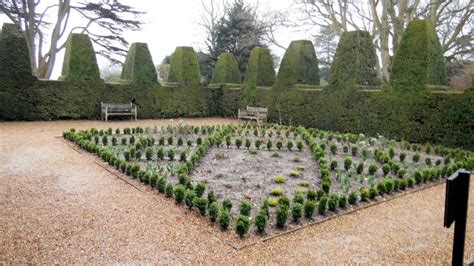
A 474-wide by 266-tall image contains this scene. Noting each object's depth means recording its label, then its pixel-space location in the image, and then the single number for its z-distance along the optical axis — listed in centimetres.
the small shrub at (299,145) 814
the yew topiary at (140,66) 1546
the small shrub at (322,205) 436
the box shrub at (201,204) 412
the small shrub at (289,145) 821
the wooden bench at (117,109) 1412
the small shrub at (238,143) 836
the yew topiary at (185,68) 1669
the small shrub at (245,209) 394
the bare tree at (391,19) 1459
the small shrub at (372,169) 614
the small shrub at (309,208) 416
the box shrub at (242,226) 356
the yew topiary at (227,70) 1736
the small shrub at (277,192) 495
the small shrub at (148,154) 679
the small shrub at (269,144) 819
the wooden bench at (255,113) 1408
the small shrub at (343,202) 460
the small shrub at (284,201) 429
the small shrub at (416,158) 721
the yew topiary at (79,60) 1401
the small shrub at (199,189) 465
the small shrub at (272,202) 451
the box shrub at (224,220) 376
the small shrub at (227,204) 412
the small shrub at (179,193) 454
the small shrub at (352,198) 473
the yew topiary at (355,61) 1159
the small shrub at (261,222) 369
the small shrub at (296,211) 404
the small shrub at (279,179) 560
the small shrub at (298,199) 438
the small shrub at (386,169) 618
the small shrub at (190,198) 434
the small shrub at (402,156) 717
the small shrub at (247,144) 840
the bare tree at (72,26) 1717
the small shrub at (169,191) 479
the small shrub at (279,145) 825
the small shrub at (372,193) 502
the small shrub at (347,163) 631
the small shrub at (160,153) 698
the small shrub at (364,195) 495
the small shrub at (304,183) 545
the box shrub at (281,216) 384
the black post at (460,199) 216
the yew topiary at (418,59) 976
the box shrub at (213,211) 395
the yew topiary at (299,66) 1416
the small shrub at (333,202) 446
